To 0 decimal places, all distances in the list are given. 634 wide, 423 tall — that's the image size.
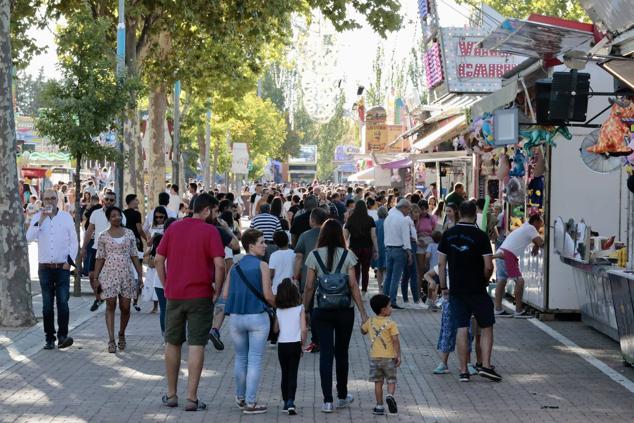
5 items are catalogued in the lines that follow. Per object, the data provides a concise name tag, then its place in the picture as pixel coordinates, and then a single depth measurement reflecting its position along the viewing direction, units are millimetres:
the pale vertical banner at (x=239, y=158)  56531
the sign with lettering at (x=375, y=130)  63562
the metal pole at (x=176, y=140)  41869
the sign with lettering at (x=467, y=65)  36594
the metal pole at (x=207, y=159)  55475
